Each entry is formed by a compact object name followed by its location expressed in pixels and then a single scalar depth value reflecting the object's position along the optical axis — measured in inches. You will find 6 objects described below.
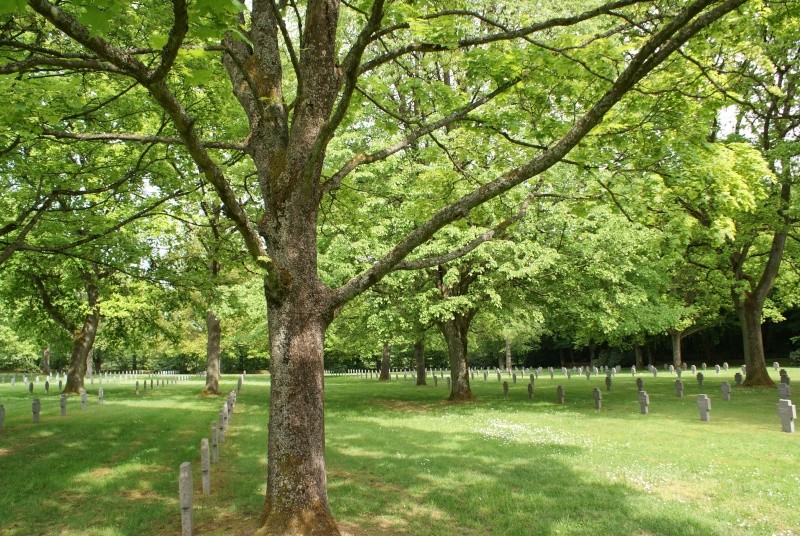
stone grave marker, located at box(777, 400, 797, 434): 523.2
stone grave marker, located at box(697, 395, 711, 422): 608.1
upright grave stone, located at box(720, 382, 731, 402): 803.4
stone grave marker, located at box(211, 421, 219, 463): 440.8
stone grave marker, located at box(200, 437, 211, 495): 347.6
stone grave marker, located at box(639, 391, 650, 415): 692.1
